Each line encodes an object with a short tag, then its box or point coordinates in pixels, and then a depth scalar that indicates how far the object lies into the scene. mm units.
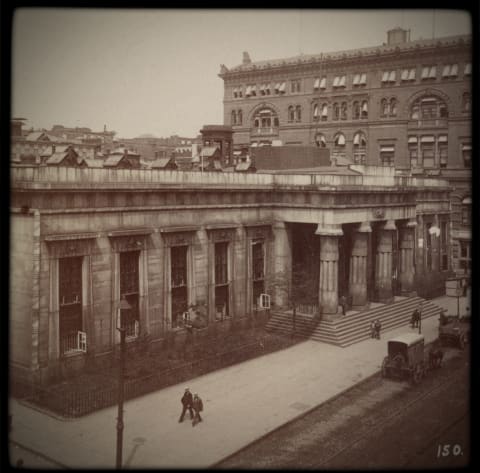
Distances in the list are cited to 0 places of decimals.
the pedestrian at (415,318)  33438
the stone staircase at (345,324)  31891
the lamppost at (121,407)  16875
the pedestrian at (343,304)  34031
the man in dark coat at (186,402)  20406
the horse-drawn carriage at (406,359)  25734
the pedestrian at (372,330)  32406
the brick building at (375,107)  54125
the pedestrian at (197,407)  20431
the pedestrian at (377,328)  32062
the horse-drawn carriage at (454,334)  30750
